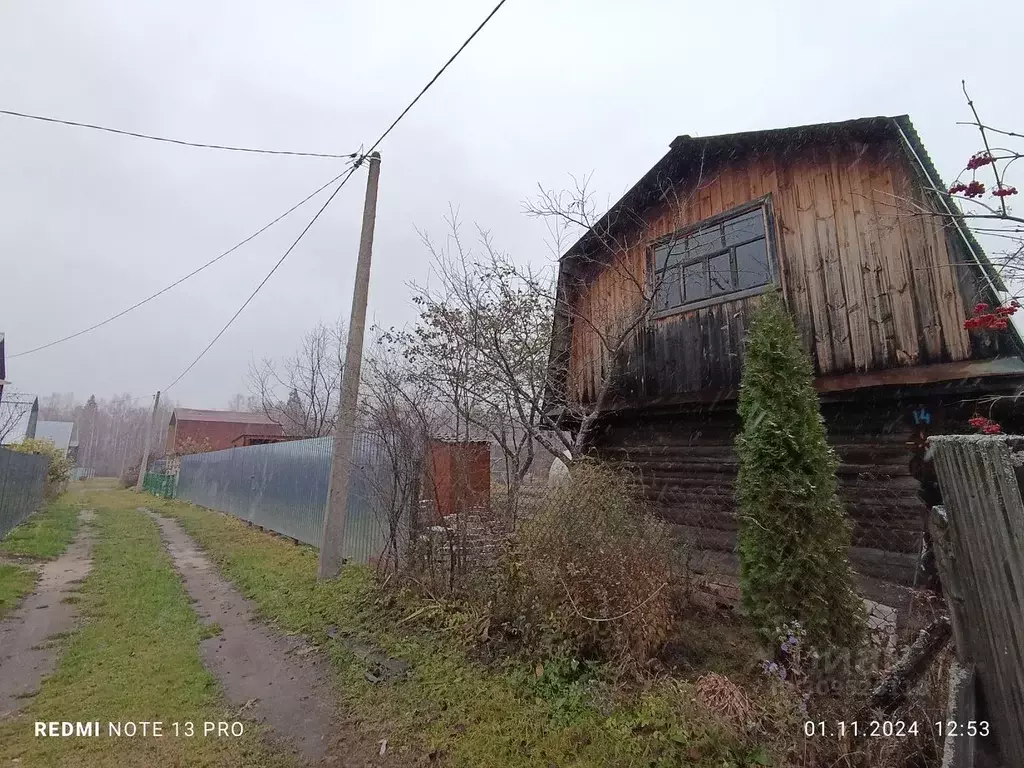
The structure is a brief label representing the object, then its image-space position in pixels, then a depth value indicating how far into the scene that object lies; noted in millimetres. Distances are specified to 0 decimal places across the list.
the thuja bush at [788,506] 4000
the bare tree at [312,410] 26438
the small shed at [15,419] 25828
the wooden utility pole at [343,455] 7312
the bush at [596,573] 4008
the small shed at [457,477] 5996
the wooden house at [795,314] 5305
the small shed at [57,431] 43875
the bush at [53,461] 22206
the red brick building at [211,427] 49753
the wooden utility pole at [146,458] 36750
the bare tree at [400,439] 6559
